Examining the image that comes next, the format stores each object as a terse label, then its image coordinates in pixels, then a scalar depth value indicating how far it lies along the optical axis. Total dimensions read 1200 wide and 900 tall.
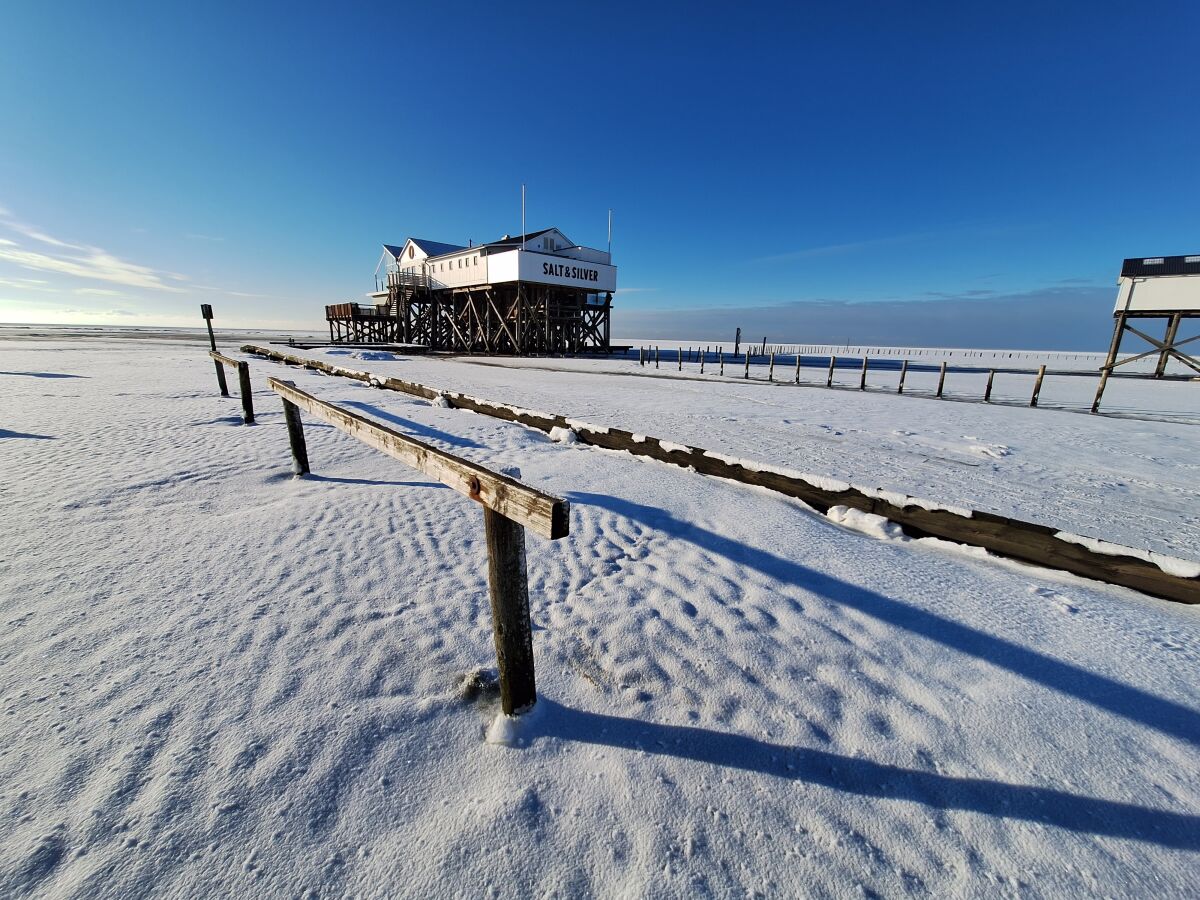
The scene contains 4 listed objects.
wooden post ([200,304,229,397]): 11.38
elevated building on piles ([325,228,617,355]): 29.56
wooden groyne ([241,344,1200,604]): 3.20
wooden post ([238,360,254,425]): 7.89
